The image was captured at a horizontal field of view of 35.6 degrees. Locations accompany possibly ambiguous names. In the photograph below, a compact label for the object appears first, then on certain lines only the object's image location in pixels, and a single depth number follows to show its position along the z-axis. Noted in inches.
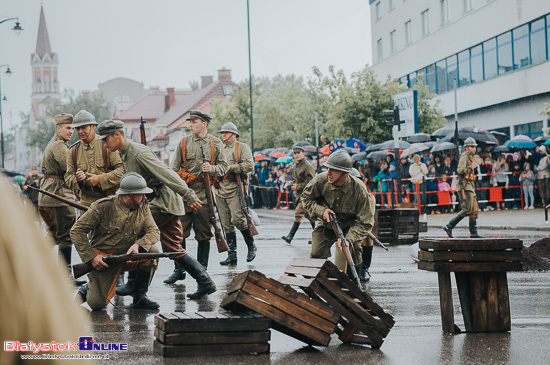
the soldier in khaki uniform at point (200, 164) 446.3
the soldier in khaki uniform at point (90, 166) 381.1
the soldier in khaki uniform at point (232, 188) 510.9
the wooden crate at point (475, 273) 279.0
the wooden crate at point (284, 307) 254.1
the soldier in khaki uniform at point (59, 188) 433.1
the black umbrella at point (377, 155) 1108.5
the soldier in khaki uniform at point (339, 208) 348.5
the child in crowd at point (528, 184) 1029.2
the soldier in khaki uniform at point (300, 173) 659.4
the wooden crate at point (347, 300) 264.8
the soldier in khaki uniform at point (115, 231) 326.0
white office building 1433.3
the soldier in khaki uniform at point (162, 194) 361.1
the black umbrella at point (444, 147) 1094.6
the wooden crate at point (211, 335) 249.8
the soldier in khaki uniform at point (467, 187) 664.4
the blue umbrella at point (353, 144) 1143.6
